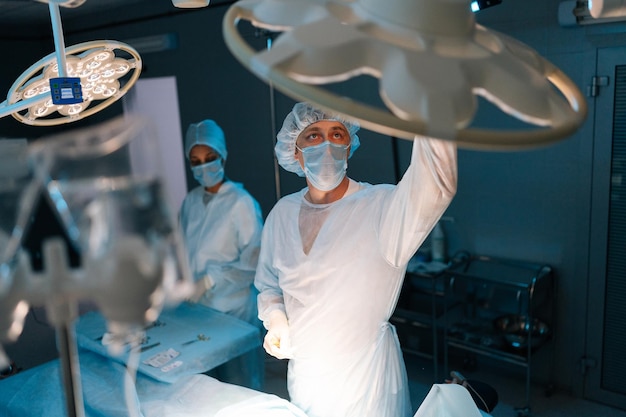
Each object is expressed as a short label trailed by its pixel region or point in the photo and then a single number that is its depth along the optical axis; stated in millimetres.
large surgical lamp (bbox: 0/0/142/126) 1747
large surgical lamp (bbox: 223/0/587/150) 599
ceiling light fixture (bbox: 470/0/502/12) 2552
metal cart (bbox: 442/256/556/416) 3357
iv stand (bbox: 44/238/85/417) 612
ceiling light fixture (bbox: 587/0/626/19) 1717
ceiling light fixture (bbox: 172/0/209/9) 1700
